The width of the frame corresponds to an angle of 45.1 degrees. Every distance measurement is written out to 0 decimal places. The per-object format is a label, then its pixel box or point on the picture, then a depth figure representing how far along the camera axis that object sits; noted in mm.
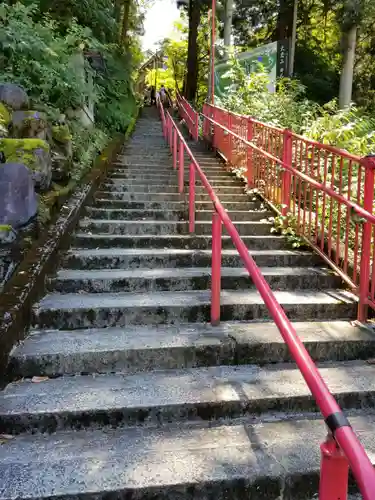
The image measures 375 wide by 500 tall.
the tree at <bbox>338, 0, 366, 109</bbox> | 11773
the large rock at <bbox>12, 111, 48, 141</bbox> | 4672
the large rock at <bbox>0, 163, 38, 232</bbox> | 3721
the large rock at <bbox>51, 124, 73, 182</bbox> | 5180
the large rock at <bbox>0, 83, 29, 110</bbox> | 4855
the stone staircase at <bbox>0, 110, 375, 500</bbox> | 2145
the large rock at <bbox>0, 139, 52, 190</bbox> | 4148
